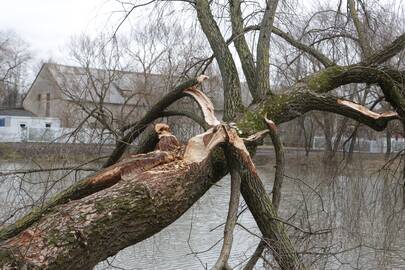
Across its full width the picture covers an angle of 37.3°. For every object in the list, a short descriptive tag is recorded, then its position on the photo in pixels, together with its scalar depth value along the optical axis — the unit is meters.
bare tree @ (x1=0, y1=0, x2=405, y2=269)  3.54
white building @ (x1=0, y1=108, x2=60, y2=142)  36.33
